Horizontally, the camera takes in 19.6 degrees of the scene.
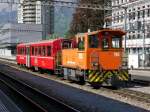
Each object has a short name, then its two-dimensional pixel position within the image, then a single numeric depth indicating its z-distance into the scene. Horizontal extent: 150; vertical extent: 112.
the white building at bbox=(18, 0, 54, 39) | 117.02
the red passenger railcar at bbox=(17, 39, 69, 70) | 34.00
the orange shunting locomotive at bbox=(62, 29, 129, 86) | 23.81
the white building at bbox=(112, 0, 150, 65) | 74.67
